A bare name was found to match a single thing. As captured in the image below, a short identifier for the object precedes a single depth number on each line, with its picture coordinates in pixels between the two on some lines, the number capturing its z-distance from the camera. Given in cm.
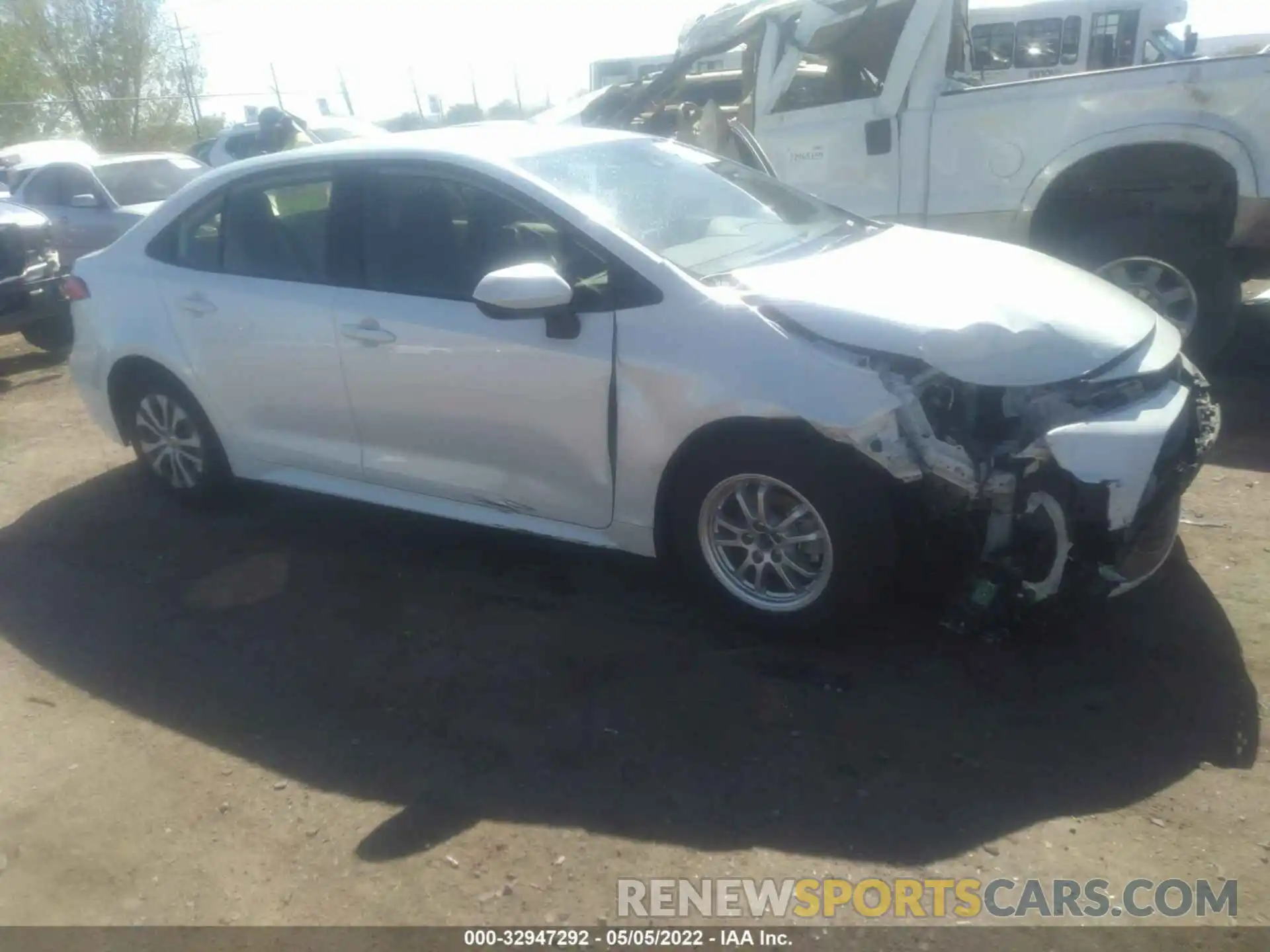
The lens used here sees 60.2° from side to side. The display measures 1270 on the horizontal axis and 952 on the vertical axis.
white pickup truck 593
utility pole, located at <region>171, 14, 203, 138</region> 2375
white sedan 332
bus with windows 1173
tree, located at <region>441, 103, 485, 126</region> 3094
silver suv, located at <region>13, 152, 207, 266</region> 1073
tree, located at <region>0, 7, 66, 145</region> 2750
